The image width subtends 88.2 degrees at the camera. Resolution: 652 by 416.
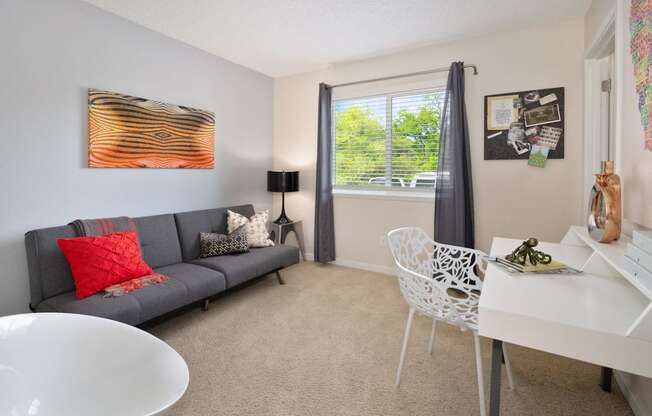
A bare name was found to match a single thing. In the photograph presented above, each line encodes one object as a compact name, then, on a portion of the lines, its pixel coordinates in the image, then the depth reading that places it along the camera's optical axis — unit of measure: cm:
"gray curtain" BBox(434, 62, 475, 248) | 328
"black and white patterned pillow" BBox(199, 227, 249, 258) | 325
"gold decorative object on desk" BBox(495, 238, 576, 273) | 158
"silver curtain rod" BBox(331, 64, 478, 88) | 330
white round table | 120
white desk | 96
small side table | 427
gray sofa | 215
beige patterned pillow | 354
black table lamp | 414
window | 367
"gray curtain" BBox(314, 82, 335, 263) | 414
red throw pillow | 224
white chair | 162
